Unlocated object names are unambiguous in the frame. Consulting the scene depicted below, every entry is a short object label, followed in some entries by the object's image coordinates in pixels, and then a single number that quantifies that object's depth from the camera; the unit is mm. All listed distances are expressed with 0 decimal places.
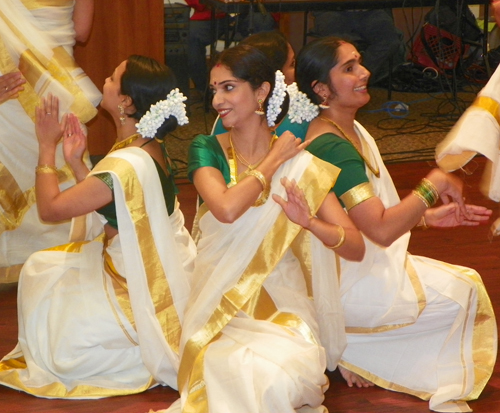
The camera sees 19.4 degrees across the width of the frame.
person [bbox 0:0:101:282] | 6078
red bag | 11851
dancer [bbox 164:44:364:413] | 4189
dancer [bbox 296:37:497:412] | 4757
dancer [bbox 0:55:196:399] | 4614
